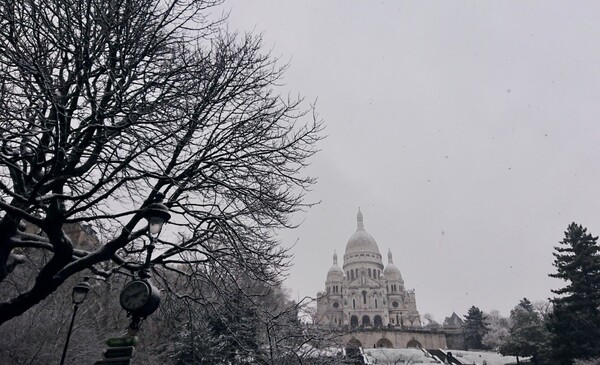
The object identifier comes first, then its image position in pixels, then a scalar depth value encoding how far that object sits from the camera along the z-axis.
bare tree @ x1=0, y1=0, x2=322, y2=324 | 5.61
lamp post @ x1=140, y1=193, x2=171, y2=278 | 5.66
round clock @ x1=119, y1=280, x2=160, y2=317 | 5.39
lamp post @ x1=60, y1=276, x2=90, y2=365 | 8.91
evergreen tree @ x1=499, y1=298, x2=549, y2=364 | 34.78
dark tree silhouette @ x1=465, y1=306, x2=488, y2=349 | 61.66
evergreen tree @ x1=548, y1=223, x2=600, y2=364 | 26.91
